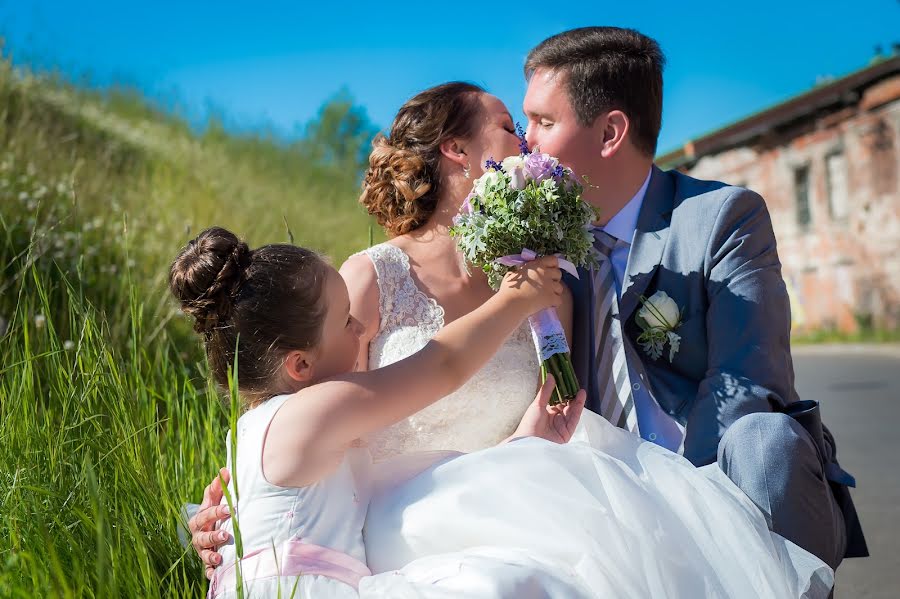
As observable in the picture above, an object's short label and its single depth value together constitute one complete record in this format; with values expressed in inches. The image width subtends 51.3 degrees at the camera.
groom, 109.5
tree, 1604.3
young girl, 94.7
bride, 135.9
